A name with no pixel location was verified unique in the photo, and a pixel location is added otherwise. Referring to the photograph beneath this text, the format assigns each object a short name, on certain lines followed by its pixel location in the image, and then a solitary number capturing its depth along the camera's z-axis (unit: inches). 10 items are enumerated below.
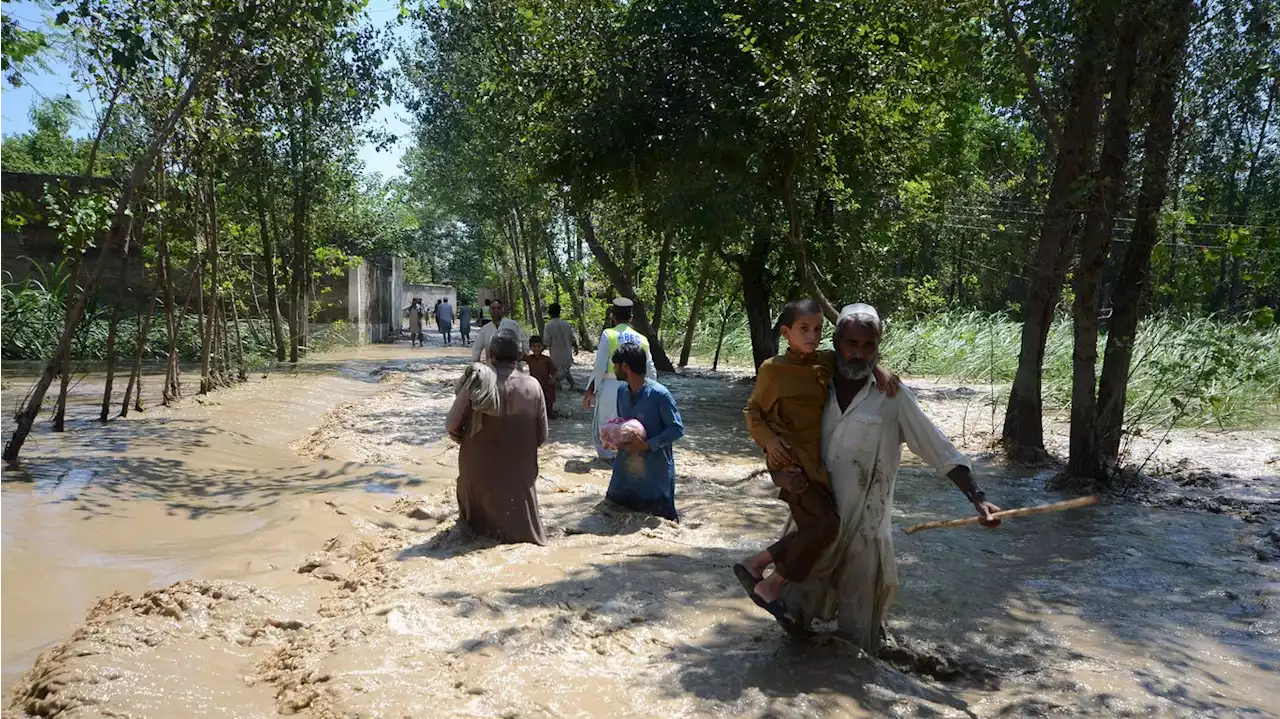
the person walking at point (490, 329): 482.3
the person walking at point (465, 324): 1304.1
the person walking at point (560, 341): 553.6
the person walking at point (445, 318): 1333.7
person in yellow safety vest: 360.5
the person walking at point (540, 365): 506.6
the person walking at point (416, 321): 1340.8
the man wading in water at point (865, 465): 156.5
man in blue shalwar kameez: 260.8
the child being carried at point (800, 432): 158.6
